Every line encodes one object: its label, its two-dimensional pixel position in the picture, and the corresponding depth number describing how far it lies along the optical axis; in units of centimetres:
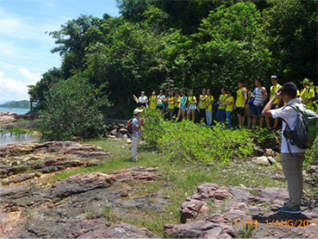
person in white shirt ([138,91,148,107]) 1639
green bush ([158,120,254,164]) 877
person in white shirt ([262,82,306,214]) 437
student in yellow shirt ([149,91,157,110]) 1608
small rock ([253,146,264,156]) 1005
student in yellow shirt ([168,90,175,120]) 1560
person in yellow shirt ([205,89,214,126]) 1352
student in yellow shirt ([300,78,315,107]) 877
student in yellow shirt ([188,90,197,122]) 1454
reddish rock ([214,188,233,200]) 527
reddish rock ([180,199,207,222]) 477
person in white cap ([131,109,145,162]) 954
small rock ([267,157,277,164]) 894
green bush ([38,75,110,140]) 1698
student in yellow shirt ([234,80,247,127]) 1144
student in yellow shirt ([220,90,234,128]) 1227
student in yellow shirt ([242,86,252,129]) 1159
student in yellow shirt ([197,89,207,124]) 1376
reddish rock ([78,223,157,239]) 414
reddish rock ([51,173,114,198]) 687
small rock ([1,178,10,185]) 890
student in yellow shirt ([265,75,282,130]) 958
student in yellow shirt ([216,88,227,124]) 1255
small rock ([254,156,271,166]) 898
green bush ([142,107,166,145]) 1194
